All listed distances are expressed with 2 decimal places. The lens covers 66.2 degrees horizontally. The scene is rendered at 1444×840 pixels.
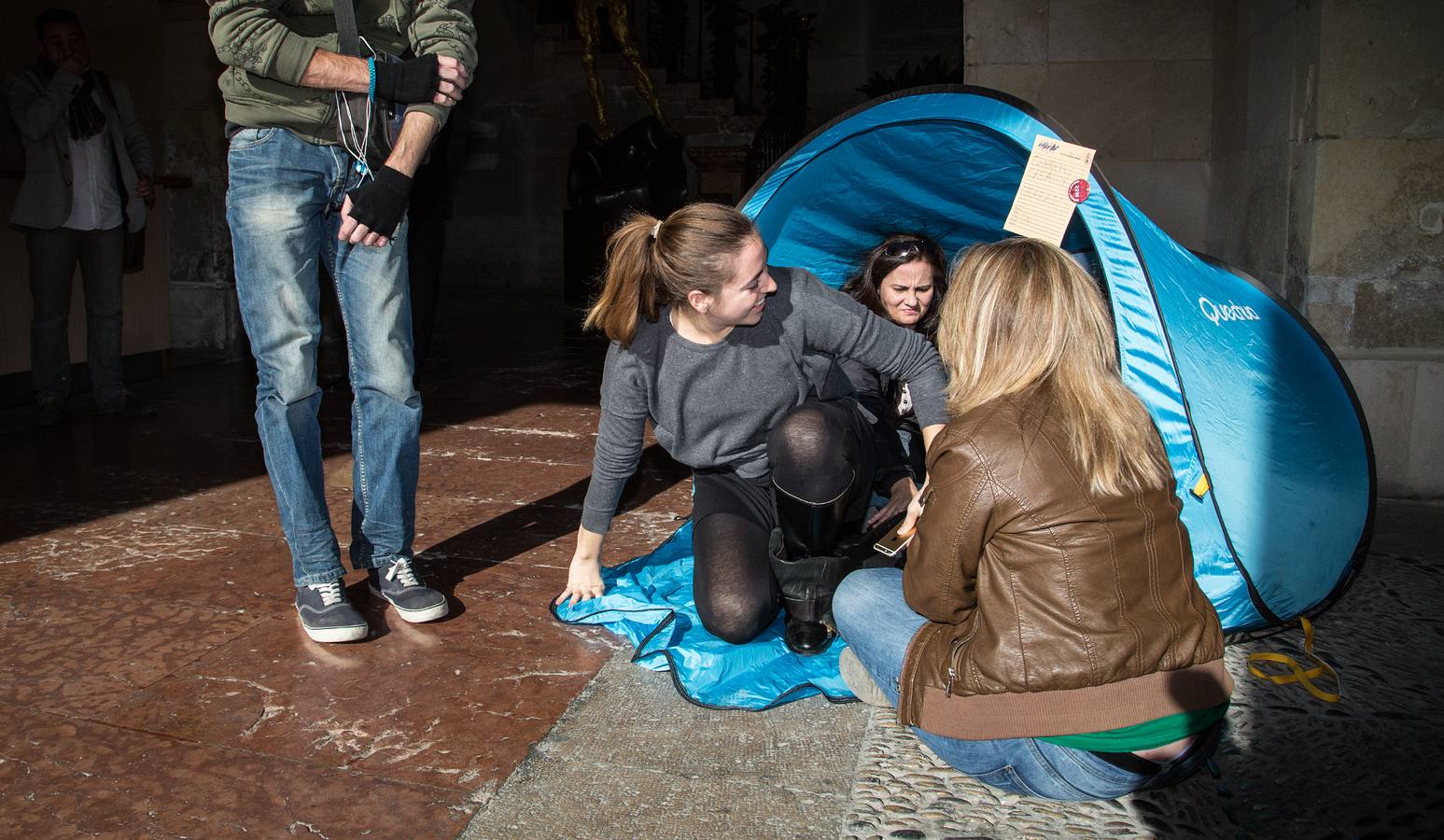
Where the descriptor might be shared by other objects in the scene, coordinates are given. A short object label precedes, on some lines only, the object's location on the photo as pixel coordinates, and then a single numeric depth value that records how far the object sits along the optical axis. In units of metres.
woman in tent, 2.98
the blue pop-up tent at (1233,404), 2.39
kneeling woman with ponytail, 2.38
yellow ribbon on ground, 2.25
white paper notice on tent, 2.46
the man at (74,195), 4.52
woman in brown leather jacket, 1.61
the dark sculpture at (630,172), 10.22
